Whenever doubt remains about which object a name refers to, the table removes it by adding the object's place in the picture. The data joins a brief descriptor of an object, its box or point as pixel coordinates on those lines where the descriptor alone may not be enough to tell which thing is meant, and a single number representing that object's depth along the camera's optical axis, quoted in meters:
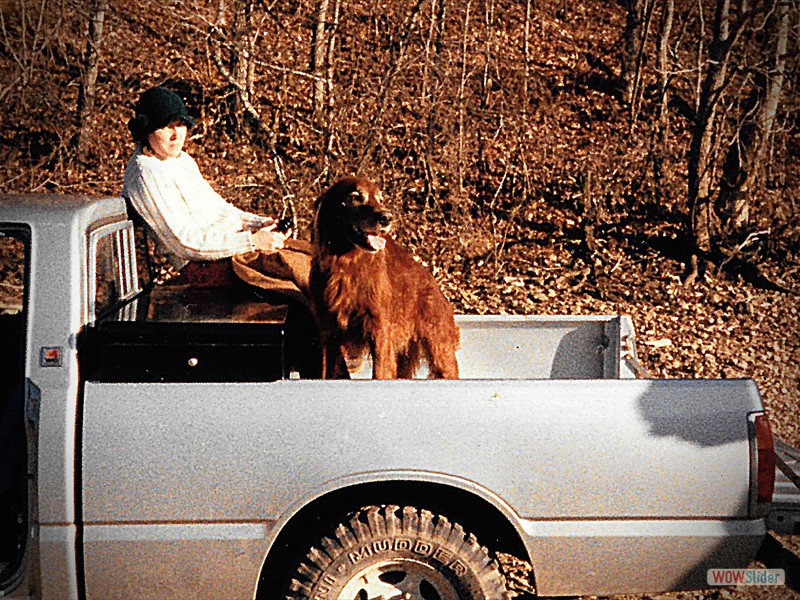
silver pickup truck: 2.91
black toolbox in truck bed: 2.98
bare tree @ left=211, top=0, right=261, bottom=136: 8.68
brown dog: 3.90
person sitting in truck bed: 3.94
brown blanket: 4.10
